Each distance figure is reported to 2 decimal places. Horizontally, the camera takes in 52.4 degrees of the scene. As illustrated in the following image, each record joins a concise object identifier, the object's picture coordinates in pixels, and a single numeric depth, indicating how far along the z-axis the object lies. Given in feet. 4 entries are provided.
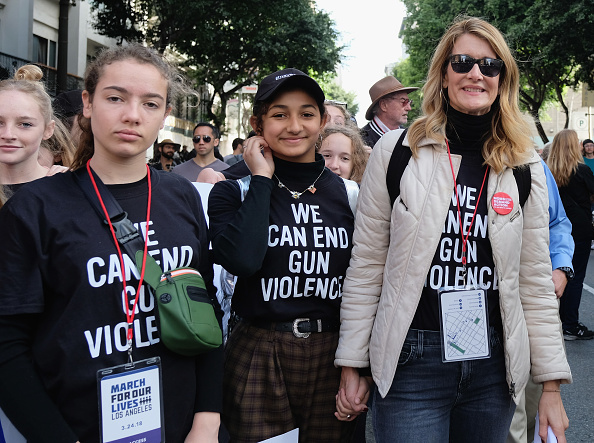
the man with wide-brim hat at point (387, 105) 18.43
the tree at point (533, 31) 60.85
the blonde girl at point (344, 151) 11.92
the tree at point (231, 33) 59.26
